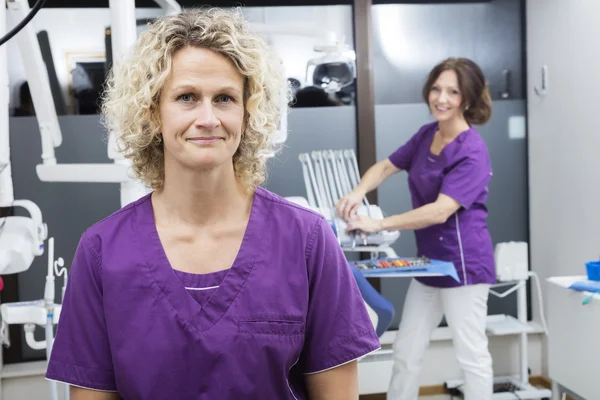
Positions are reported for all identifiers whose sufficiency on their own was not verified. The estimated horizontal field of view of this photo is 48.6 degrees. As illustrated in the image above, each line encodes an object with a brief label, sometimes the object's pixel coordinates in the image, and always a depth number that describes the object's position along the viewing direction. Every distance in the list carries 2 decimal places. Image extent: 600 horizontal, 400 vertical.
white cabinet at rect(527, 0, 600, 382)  2.48
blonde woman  0.99
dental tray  2.03
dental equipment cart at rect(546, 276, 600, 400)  2.07
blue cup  2.09
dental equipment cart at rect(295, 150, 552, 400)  2.06
